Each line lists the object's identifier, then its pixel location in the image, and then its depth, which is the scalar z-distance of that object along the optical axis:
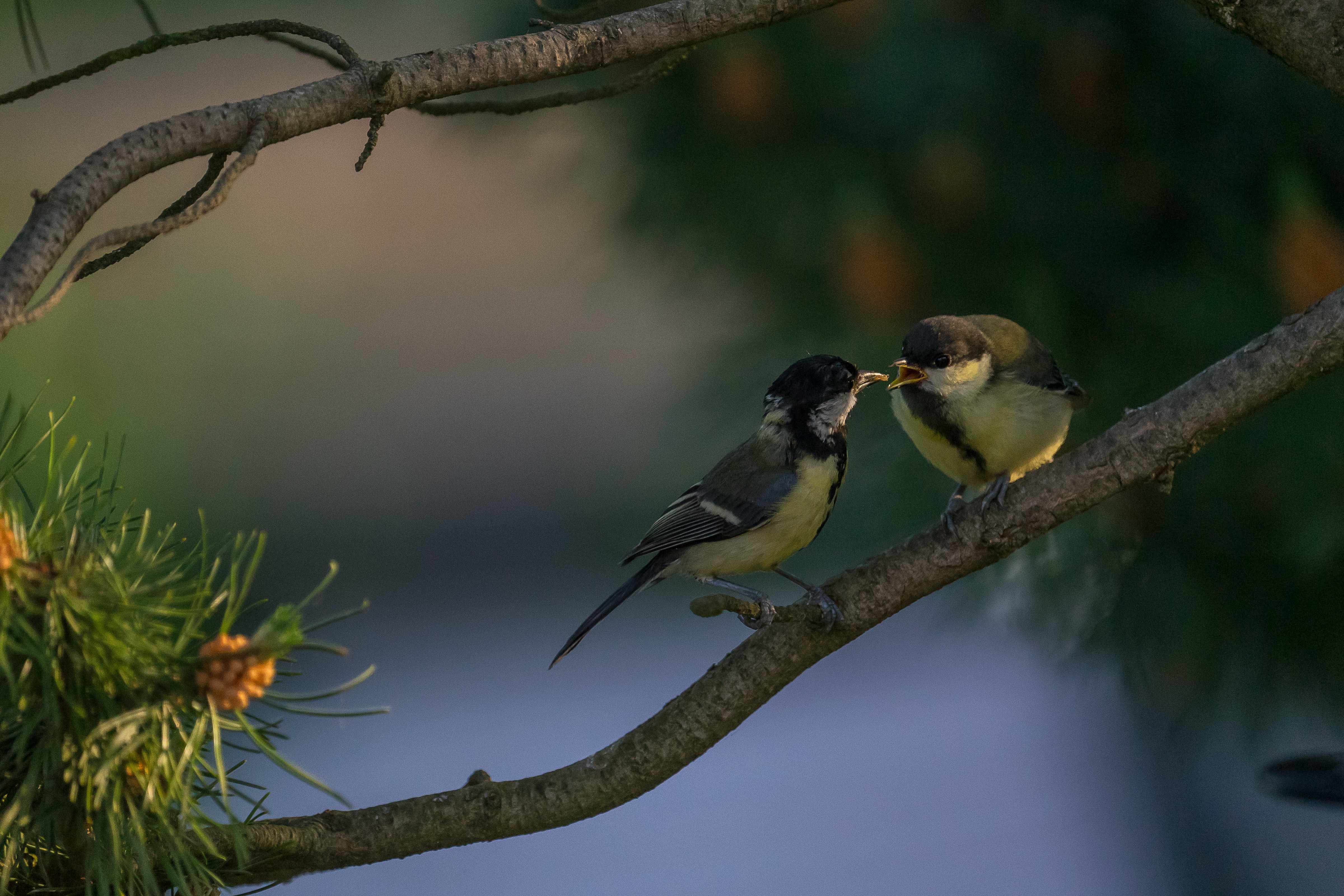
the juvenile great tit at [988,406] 7.50
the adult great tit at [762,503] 7.54
